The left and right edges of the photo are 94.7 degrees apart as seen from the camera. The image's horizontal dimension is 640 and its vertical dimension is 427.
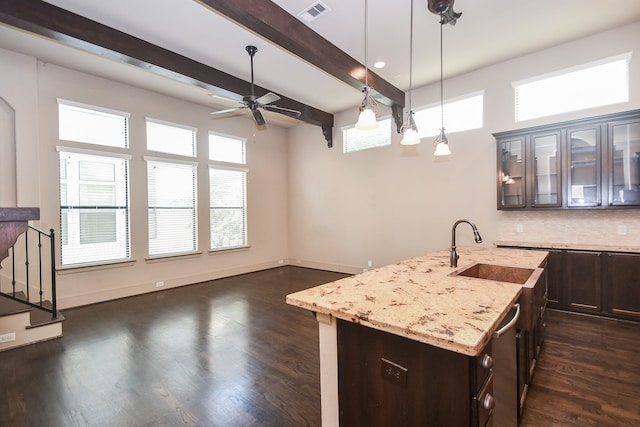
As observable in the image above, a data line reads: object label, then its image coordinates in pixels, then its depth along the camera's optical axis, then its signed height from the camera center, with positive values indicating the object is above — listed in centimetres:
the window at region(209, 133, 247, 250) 621 +36
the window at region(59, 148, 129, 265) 443 +7
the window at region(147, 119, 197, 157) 528 +138
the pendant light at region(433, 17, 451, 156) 303 +64
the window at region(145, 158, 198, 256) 530 +9
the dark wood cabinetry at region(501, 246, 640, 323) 335 -91
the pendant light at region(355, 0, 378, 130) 223 +70
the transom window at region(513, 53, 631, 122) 372 +160
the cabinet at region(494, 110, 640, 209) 347 +55
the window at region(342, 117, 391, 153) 590 +151
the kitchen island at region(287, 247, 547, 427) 107 -46
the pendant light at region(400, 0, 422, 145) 280 +72
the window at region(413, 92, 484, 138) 478 +159
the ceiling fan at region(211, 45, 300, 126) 386 +148
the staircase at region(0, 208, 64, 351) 279 -100
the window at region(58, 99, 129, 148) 440 +138
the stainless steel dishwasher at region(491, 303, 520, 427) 127 -81
